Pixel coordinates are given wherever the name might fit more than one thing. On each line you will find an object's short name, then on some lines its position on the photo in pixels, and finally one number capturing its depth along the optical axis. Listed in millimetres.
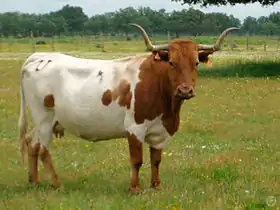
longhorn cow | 9406
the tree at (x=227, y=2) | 33075
